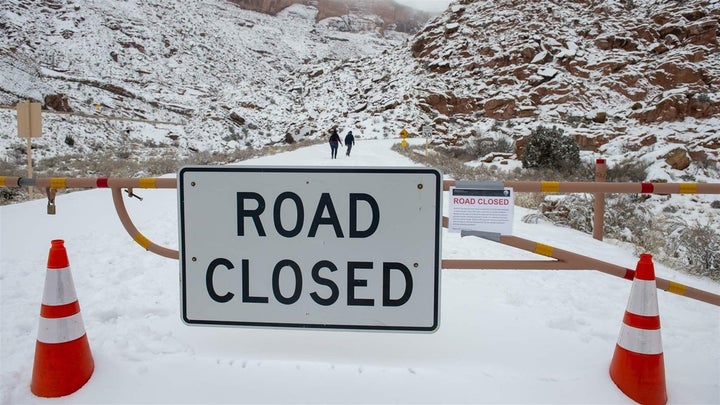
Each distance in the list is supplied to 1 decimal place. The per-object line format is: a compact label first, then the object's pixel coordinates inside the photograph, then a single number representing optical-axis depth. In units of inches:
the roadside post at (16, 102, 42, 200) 390.9
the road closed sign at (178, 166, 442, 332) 89.7
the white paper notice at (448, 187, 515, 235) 107.3
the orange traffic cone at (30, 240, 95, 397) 98.7
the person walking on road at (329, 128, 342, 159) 831.7
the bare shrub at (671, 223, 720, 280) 219.6
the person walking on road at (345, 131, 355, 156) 925.8
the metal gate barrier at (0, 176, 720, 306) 118.7
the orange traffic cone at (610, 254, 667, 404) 99.0
